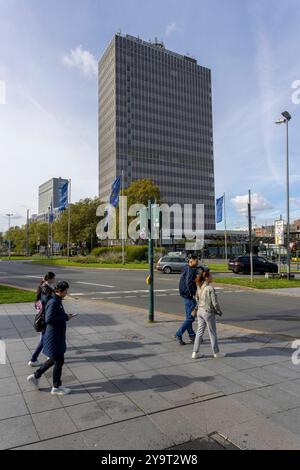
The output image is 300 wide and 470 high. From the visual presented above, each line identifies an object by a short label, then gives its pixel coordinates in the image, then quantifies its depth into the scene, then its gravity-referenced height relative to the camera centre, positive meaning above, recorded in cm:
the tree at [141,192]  4846 +730
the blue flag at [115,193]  3481 +514
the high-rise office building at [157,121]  12481 +4590
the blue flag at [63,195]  3775 +534
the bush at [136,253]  4309 -96
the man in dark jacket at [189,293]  699 -96
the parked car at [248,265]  2920 -176
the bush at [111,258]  4213 -155
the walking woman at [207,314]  603 -118
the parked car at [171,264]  2980 -160
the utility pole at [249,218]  1907 +137
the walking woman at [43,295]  543 -76
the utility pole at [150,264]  884 -47
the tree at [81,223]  6241 +409
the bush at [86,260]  4328 -177
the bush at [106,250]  4544 -61
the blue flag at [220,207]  3833 +398
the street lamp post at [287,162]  2041 +474
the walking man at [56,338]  450 -118
